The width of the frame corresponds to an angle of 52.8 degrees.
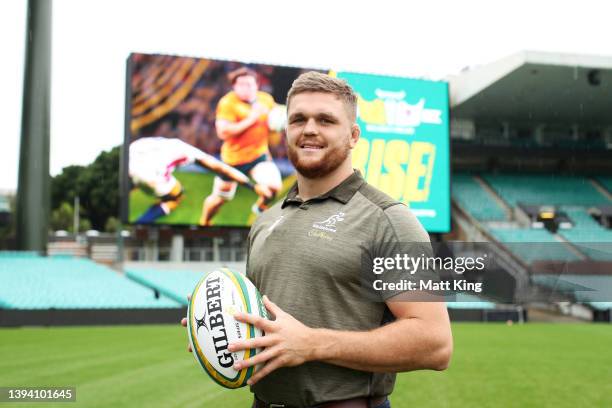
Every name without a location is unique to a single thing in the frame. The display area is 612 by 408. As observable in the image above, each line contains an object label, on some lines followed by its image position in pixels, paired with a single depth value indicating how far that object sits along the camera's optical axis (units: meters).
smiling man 2.01
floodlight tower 23.94
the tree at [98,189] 50.38
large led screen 21.69
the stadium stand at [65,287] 20.14
